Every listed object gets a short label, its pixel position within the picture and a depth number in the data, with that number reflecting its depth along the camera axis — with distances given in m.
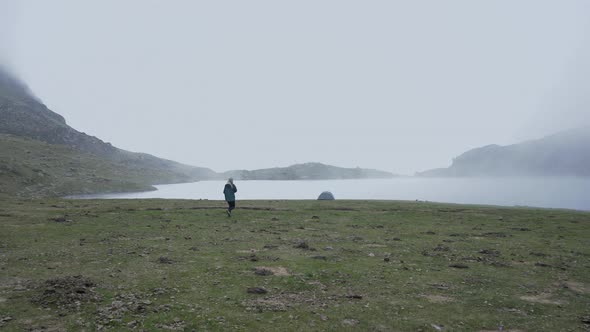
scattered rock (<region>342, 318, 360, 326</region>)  10.52
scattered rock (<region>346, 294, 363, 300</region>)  12.74
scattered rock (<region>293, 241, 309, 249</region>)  21.31
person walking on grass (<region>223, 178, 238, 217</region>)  36.06
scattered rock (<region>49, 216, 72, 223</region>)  30.20
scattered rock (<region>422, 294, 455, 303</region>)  12.63
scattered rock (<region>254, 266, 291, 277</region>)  15.52
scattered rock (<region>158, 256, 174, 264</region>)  17.05
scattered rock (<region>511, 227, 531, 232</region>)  30.18
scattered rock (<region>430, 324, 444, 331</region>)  10.22
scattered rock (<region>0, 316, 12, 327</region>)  9.91
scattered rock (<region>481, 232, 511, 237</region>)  27.02
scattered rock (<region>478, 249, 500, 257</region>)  20.33
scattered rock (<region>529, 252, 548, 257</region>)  20.45
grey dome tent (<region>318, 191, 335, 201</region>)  63.78
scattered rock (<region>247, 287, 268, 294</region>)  13.15
